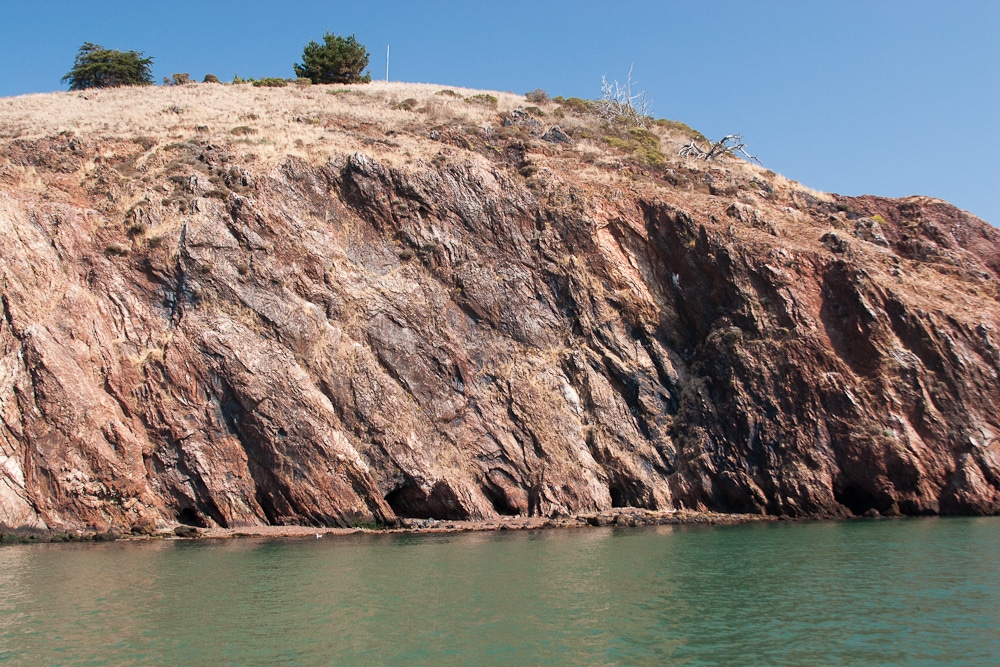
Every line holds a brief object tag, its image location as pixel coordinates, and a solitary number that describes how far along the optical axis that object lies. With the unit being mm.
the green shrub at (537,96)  74688
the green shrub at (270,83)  73062
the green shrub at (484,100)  68062
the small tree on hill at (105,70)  75312
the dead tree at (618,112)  70750
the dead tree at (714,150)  58375
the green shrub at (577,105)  72112
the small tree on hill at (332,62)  78562
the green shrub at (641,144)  54219
